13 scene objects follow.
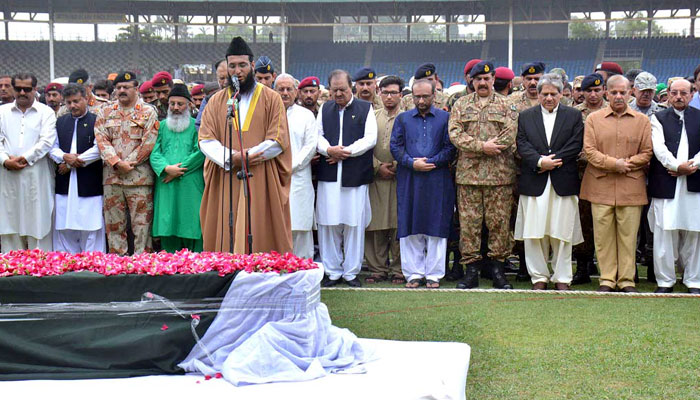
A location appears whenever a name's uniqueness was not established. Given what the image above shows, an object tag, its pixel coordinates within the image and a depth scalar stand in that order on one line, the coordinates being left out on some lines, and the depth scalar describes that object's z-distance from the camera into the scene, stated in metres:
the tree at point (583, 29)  35.94
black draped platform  4.32
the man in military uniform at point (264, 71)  7.88
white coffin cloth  4.29
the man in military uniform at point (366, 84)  8.61
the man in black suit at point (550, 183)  7.27
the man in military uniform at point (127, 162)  7.64
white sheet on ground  3.91
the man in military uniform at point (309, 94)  8.65
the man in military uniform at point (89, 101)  8.91
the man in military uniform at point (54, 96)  9.55
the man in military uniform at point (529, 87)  8.27
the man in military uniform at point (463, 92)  8.65
